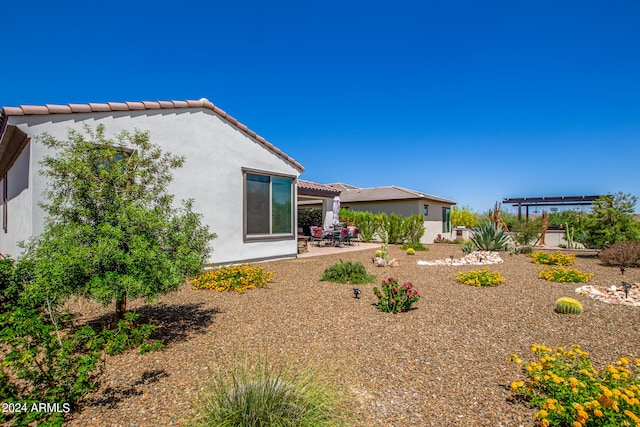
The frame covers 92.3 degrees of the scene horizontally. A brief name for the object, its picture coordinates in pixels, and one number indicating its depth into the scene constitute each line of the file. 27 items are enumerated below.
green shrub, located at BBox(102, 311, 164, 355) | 3.55
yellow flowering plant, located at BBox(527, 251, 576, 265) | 10.98
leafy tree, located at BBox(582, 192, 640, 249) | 11.94
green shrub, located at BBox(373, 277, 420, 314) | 5.46
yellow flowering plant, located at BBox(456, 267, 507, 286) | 7.75
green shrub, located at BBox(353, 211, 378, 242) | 20.97
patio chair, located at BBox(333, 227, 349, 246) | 16.77
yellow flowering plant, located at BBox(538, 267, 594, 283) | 8.17
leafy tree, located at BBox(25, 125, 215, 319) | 3.29
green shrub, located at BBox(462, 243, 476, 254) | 14.18
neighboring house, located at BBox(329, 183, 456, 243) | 23.16
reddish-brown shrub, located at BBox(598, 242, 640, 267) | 10.13
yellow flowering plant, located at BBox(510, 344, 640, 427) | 2.18
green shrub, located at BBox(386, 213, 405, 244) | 19.94
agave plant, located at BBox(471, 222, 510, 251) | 14.69
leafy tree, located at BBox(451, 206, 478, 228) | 32.92
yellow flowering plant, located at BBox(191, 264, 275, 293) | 6.98
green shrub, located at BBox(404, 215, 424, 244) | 19.80
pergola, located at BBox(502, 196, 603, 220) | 24.09
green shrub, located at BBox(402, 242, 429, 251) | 16.91
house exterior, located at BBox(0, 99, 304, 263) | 6.60
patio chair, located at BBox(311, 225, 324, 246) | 17.02
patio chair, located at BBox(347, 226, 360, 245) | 17.19
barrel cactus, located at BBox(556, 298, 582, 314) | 5.40
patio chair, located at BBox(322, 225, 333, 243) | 17.00
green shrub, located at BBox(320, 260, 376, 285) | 7.86
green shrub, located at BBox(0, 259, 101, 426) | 2.18
